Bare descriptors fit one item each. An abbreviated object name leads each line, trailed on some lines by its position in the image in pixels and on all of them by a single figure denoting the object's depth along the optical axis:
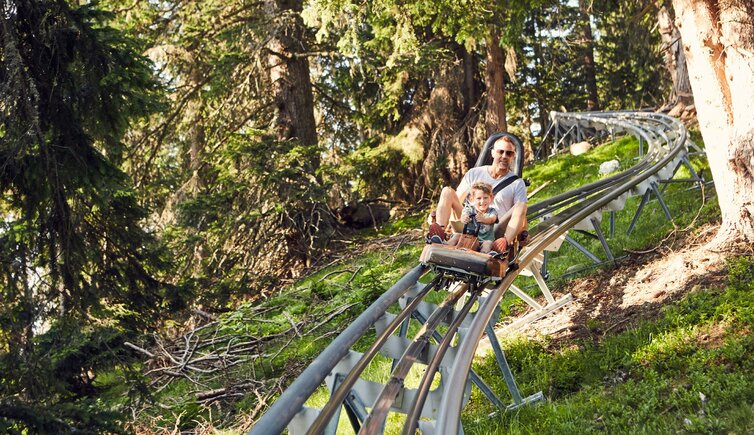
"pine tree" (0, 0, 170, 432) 5.51
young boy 6.58
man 6.54
